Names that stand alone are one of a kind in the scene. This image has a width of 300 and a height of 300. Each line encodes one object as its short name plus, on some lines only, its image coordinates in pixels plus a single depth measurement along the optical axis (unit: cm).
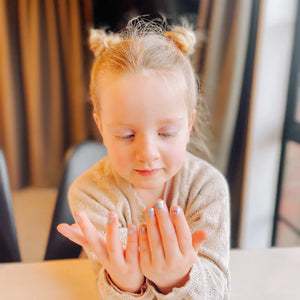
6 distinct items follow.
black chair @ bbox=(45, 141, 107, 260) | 95
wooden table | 61
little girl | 47
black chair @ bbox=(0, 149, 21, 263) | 93
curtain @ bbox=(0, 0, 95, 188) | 233
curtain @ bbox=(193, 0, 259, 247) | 139
